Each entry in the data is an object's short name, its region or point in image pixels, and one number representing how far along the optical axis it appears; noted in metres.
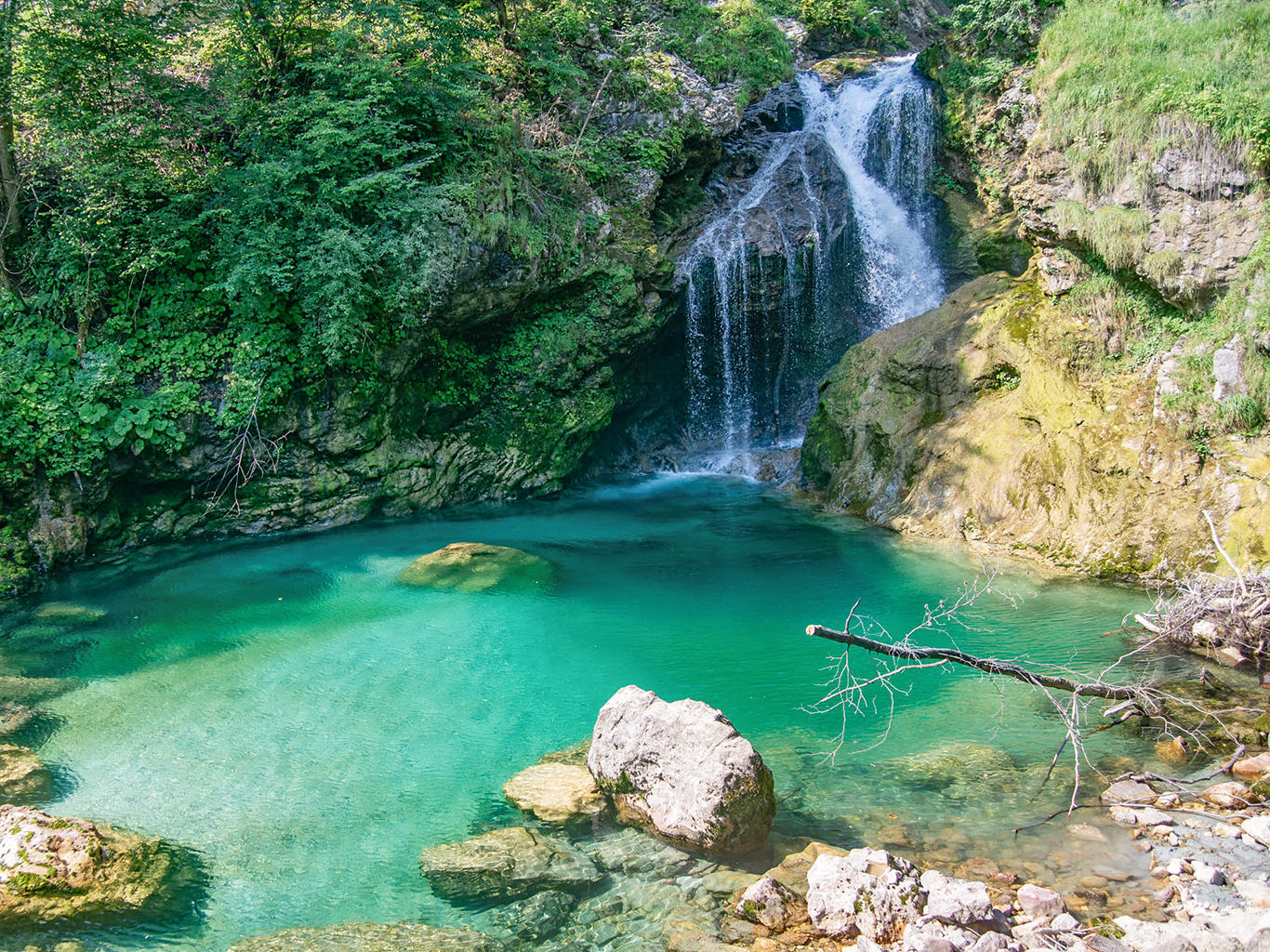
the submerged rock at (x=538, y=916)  4.07
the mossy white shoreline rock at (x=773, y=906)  3.97
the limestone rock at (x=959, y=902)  3.76
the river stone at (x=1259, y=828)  4.49
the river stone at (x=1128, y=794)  4.97
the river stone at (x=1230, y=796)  4.82
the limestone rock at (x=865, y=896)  3.81
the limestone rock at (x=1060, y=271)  10.27
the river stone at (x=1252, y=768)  5.14
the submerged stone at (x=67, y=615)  8.09
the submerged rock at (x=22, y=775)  5.16
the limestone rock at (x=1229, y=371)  8.41
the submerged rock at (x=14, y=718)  5.96
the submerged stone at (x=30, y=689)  6.44
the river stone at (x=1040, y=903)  3.92
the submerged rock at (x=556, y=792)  5.07
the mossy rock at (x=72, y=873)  4.04
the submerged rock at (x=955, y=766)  5.38
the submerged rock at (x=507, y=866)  4.40
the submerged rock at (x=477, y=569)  8.98
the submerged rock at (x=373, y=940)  3.92
